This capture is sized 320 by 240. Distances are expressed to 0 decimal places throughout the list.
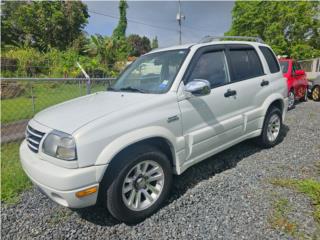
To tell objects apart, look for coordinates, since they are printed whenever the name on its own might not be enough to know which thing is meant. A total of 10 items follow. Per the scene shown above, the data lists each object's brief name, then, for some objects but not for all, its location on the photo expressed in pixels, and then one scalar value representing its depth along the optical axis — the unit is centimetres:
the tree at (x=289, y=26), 1992
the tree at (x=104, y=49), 1895
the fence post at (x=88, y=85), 516
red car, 811
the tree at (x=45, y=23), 2278
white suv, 226
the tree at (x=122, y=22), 3875
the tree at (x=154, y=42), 5885
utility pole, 2473
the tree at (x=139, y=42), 5663
